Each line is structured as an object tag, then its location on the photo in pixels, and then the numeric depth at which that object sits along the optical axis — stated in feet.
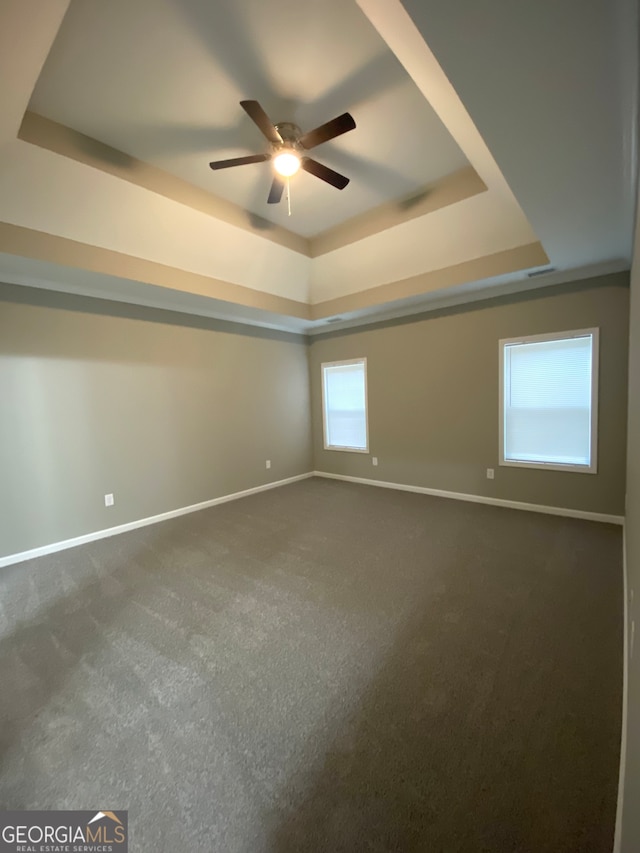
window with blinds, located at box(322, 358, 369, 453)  17.80
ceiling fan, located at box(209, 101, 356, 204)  6.80
